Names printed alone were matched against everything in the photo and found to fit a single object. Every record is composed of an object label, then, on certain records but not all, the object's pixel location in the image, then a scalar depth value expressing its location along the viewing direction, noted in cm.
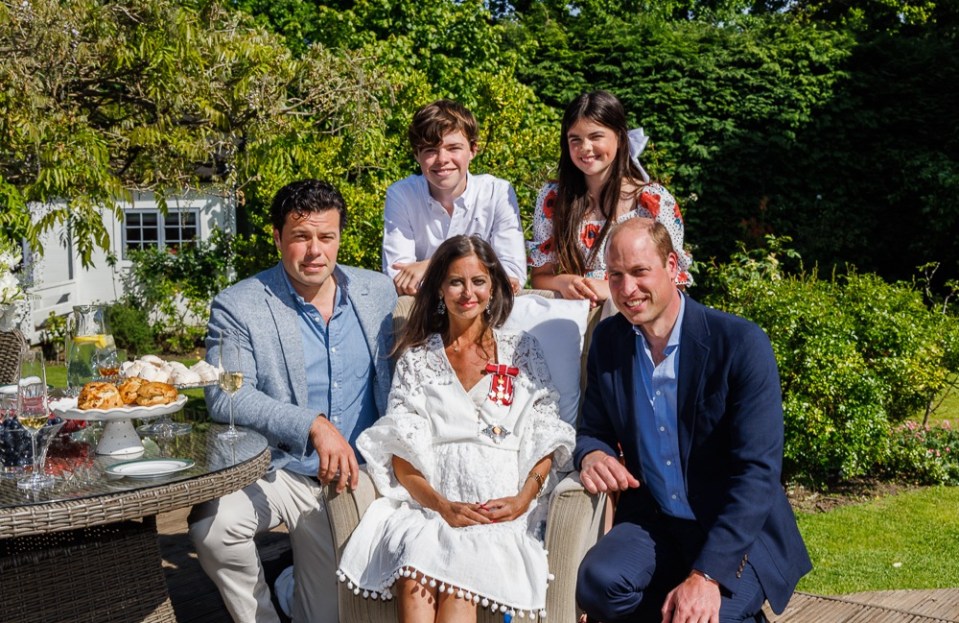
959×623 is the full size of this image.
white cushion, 346
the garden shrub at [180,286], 1198
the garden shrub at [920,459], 557
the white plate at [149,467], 253
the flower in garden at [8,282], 398
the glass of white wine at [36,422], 248
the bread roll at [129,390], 267
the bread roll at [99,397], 262
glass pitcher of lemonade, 303
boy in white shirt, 400
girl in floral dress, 373
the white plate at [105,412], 261
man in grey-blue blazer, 303
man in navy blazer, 261
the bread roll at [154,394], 268
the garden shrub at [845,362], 514
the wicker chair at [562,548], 284
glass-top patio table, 229
